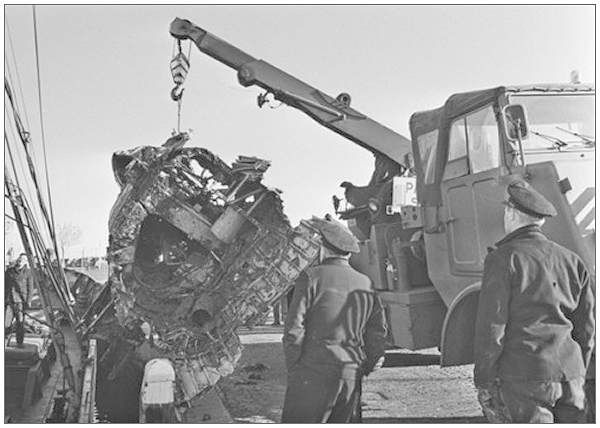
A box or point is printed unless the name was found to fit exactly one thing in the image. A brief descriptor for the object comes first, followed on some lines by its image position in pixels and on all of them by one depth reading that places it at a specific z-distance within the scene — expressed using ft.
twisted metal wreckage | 19.51
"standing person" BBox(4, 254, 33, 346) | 18.83
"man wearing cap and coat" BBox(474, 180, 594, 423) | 9.96
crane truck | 13.34
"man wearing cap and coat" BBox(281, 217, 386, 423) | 11.49
